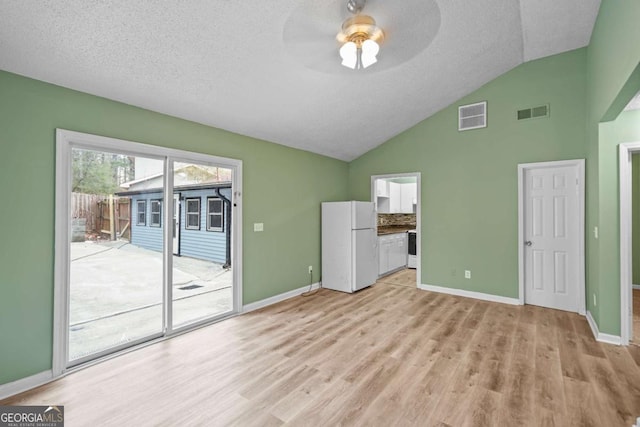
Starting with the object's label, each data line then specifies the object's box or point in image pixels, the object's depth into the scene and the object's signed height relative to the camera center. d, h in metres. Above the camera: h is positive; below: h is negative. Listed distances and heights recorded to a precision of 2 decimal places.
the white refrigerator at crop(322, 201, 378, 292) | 4.98 -0.54
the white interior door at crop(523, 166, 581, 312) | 3.98 -0.31
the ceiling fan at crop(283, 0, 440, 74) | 2.52 +1.75
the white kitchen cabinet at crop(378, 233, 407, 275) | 5.98 -0.82
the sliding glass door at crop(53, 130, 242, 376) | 2.58 -0.31
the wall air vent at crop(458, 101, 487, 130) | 4.56 +1.59
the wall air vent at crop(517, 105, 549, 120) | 4.11 +1.48
